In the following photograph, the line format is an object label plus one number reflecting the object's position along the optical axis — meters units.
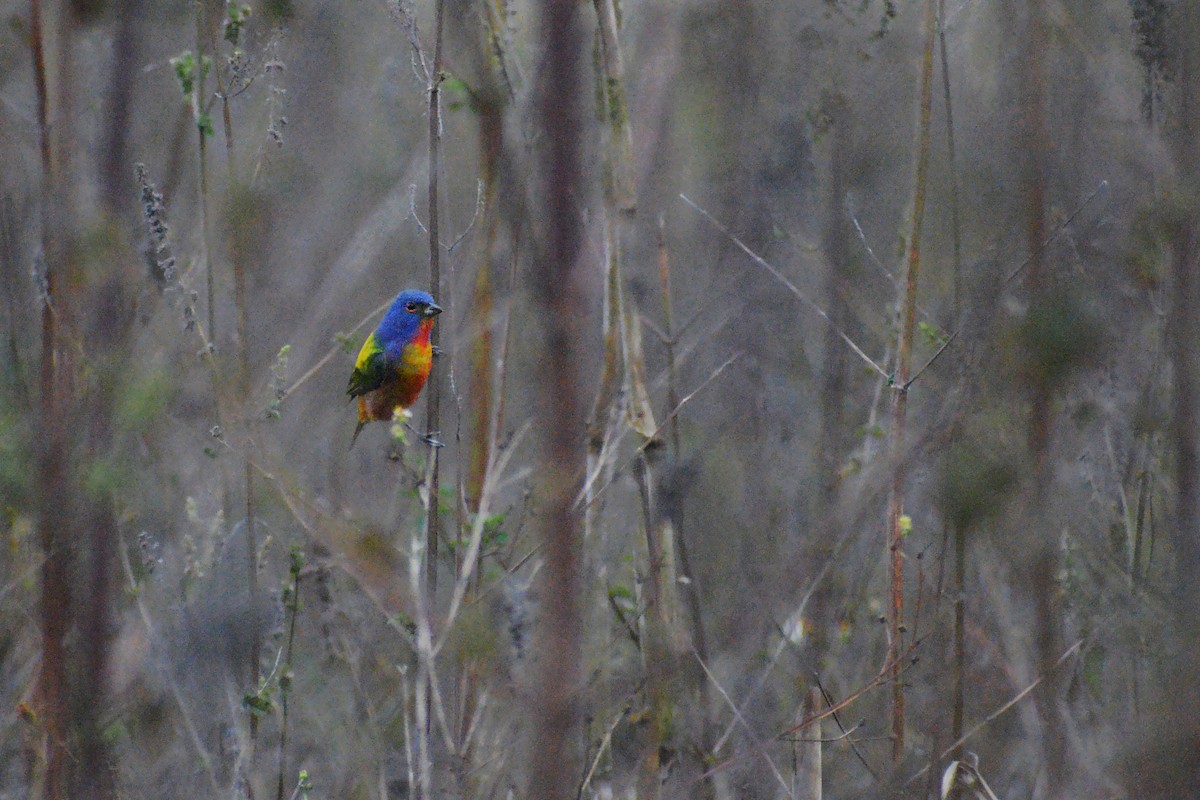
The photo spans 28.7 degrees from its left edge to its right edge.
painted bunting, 8.71
